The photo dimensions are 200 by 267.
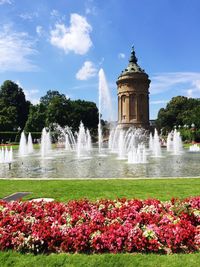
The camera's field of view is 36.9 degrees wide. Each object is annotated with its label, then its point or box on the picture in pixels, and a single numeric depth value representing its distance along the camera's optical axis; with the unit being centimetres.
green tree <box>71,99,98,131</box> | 8999
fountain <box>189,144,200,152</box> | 3808
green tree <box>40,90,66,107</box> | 10656
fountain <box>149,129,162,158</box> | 3018
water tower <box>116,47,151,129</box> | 6612
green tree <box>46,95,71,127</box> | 7388
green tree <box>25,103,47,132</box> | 7588
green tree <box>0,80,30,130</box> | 9044
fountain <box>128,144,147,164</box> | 2271
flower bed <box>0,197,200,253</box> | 577
